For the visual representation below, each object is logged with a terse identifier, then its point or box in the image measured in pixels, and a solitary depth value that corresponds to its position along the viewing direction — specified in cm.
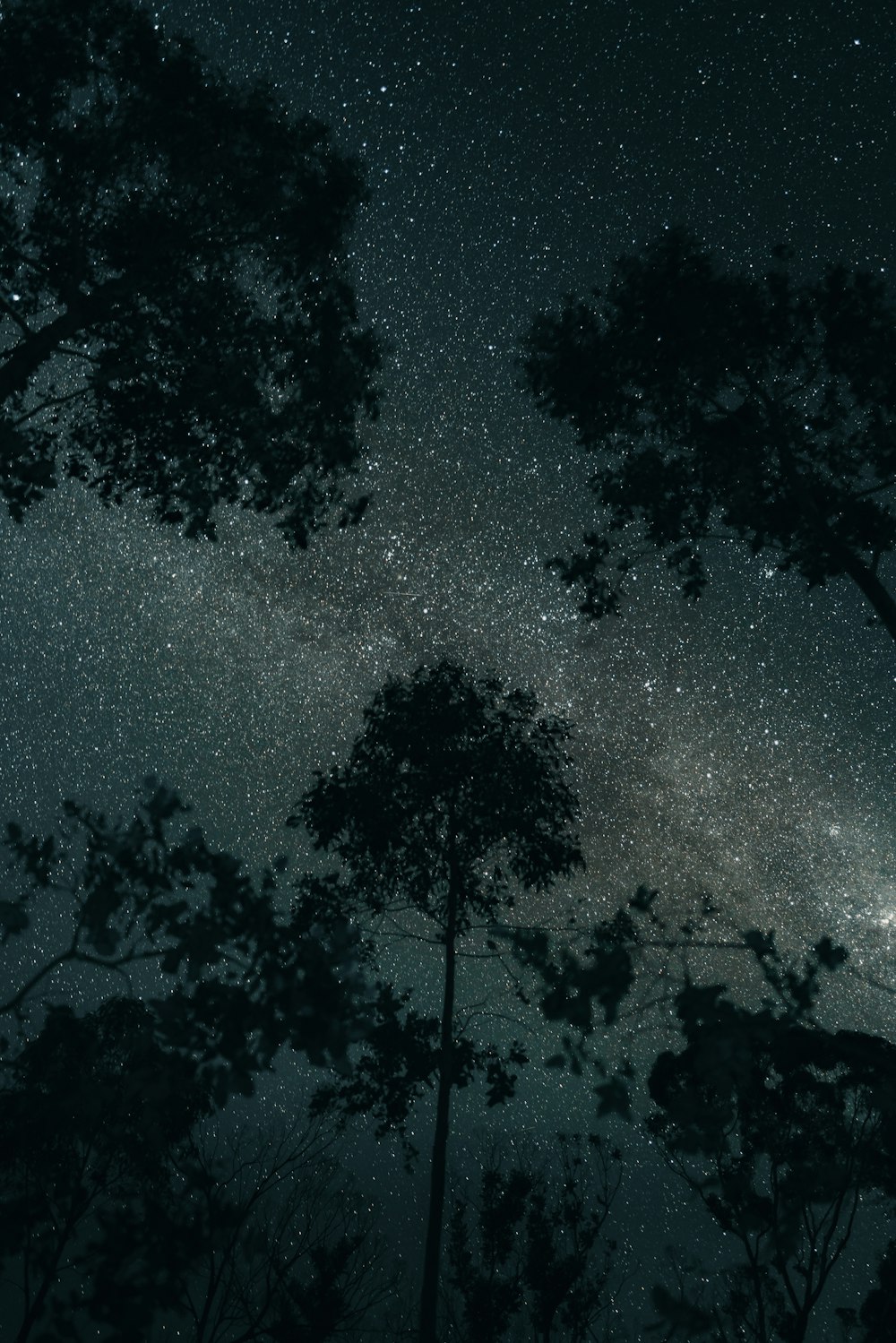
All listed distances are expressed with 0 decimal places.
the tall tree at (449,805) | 1557
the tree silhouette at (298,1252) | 1786
